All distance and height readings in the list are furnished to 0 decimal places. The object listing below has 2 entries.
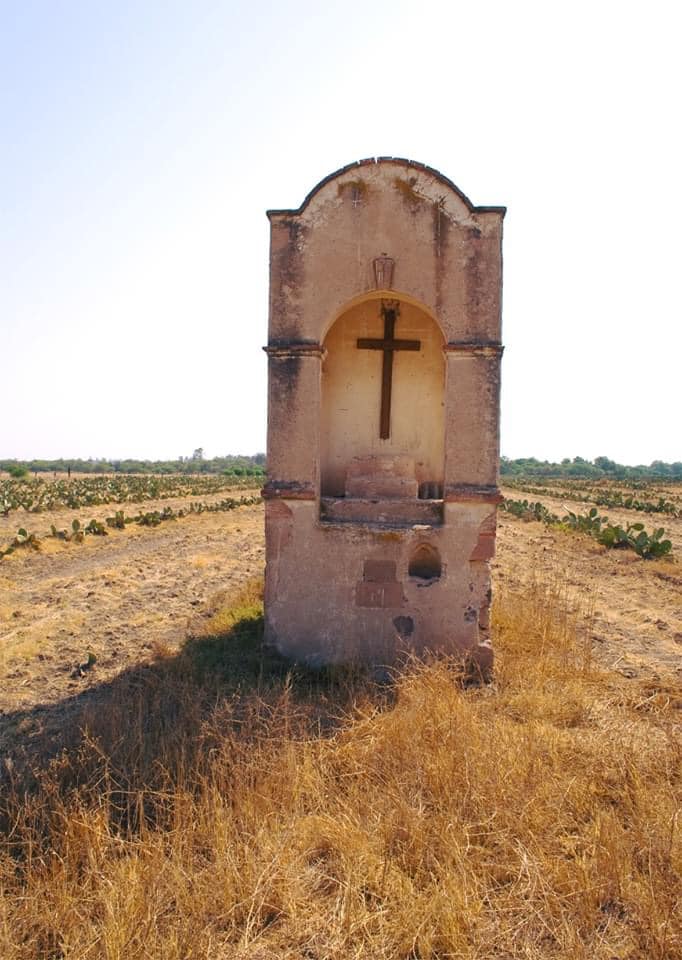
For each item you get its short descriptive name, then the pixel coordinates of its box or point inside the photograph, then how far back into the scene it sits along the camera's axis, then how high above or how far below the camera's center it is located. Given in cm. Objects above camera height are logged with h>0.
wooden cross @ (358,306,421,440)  827 +158
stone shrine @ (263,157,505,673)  677 +44
